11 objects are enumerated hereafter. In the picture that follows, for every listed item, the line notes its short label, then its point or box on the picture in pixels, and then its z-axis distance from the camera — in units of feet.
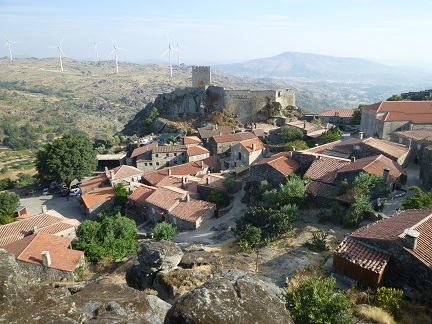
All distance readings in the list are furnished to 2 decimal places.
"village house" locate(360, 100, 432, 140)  140.15
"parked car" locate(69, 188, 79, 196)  169.87
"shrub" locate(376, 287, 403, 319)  43.52
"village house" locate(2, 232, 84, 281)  80.07
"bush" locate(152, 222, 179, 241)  100.09
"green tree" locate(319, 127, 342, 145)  153.69
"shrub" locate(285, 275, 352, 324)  34.99
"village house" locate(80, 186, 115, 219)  141.90
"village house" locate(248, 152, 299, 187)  111.14
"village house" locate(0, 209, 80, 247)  101.13
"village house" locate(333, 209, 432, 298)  50.06
